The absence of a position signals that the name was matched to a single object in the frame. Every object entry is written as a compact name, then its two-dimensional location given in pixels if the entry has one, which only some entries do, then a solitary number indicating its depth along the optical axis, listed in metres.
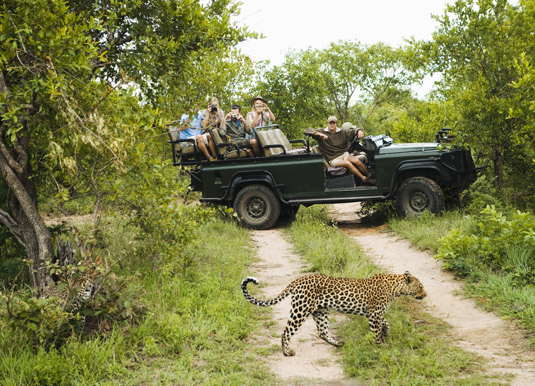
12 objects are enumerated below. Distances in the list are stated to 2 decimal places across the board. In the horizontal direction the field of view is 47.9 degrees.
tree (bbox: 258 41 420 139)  27.30
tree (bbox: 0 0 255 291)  5.67
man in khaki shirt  11.61
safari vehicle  11.03
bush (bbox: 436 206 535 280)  7.21
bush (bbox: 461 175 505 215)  9.37
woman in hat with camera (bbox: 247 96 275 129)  12.68
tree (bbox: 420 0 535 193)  10.20
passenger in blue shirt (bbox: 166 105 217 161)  12.08
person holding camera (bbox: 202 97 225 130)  12.52
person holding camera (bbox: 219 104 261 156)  12.51
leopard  5.16
